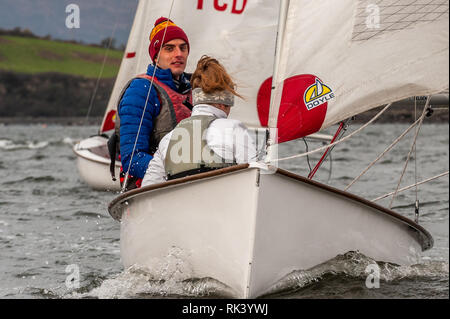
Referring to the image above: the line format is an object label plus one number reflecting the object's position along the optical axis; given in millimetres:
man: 10344
